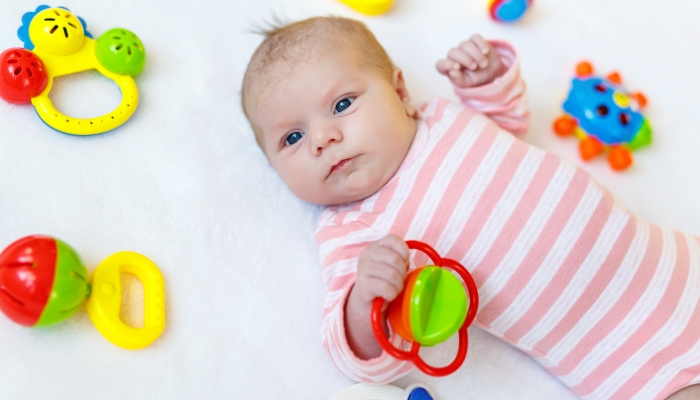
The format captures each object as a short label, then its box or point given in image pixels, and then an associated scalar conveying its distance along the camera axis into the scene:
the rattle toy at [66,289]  0.99
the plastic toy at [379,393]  1.05
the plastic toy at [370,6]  1.18
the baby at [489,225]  1.05
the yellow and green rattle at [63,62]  1.07
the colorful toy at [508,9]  1.20
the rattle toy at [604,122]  1.16
